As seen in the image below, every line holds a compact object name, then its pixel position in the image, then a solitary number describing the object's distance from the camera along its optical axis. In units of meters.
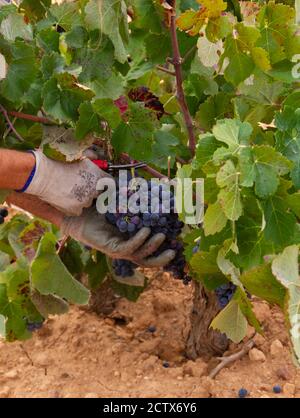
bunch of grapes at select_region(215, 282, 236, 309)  1.67
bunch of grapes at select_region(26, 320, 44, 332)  2.38
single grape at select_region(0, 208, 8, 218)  2.64
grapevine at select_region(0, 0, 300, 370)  1.37
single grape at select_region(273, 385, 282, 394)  2.23
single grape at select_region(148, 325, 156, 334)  2.72
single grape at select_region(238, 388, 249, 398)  2.20
